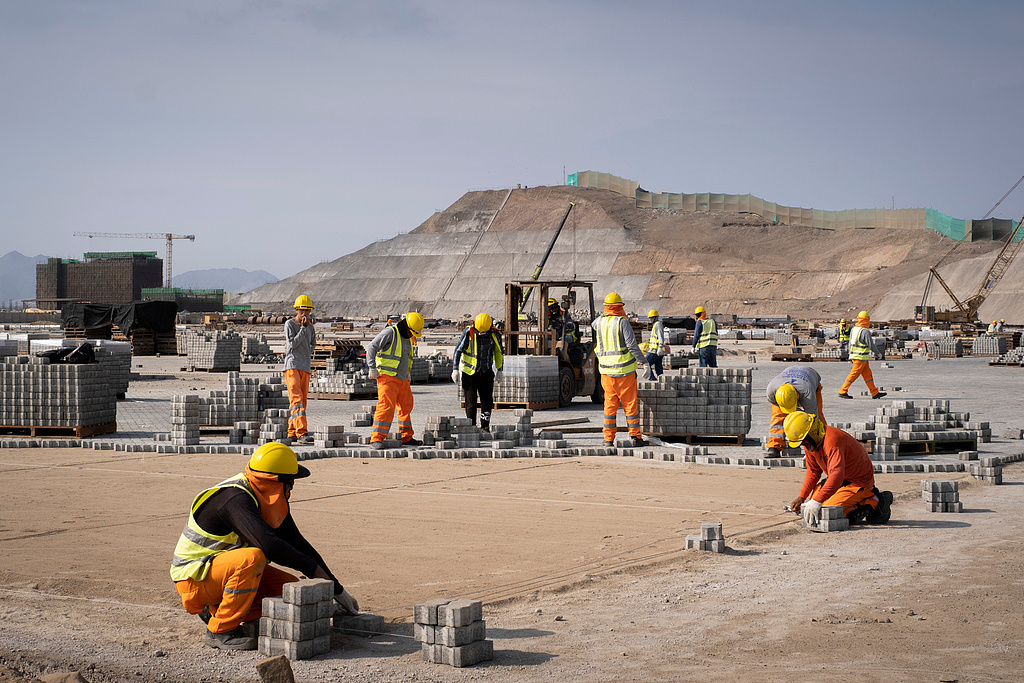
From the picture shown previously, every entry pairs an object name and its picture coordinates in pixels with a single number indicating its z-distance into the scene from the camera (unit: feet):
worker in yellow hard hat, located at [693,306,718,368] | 70.69
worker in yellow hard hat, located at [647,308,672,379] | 73.61
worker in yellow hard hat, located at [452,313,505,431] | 47.01
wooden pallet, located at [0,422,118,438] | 47.42
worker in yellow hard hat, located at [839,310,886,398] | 65.82
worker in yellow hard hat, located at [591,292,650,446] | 42.39
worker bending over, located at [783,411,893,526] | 26.27
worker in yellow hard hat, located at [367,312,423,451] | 41.57
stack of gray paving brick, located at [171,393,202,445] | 43.55
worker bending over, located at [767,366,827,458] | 32.58
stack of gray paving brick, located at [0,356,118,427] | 47.39
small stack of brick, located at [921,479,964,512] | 28.73
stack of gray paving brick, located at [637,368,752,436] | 44.93
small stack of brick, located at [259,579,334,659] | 16.03
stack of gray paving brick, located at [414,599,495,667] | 15.81
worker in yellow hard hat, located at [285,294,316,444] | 43.75
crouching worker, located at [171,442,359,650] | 16.72
